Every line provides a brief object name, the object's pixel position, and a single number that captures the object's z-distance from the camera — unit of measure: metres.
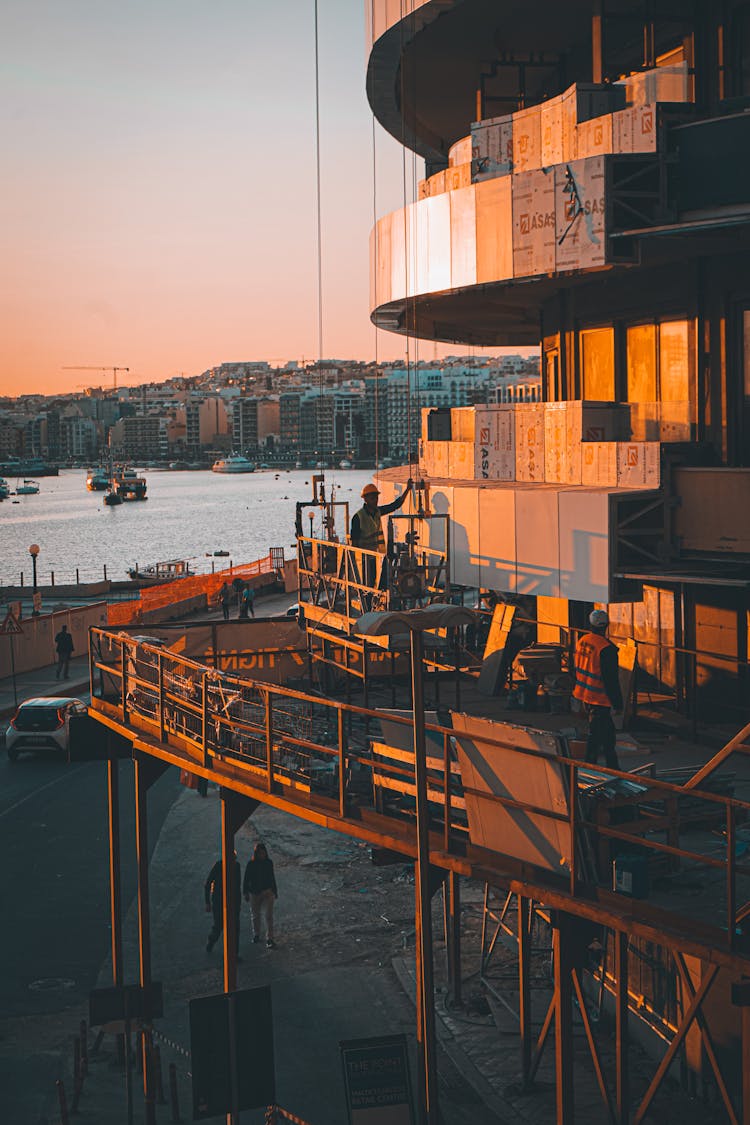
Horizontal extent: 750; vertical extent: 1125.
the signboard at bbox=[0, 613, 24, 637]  44.53
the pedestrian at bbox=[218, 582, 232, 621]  56.92
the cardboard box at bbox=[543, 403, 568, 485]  22.20
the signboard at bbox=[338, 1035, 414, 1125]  12.20
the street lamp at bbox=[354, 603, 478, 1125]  10.55
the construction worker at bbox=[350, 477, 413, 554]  21.42
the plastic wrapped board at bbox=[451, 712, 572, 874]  11.09
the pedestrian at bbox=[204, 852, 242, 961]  20.02
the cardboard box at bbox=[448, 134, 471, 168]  23.45
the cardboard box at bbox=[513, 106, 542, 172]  21.84
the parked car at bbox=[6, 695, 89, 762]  33.12
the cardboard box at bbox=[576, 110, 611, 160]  20.27
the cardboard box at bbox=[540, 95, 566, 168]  21.20
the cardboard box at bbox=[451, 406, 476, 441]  25.47
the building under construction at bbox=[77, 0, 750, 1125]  11.57
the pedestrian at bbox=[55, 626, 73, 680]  43.31
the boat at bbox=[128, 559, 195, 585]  88.06
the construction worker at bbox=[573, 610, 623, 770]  15.05
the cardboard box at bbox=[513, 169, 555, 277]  20.64
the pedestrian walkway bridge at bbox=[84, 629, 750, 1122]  10.39
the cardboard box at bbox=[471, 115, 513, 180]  22.48
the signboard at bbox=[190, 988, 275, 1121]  12.02
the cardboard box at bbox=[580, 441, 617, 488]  20.81
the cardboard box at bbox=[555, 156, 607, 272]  19.78
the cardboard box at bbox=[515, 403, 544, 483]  23.06
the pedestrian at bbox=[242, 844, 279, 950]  20.00
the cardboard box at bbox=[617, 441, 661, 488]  19.89
